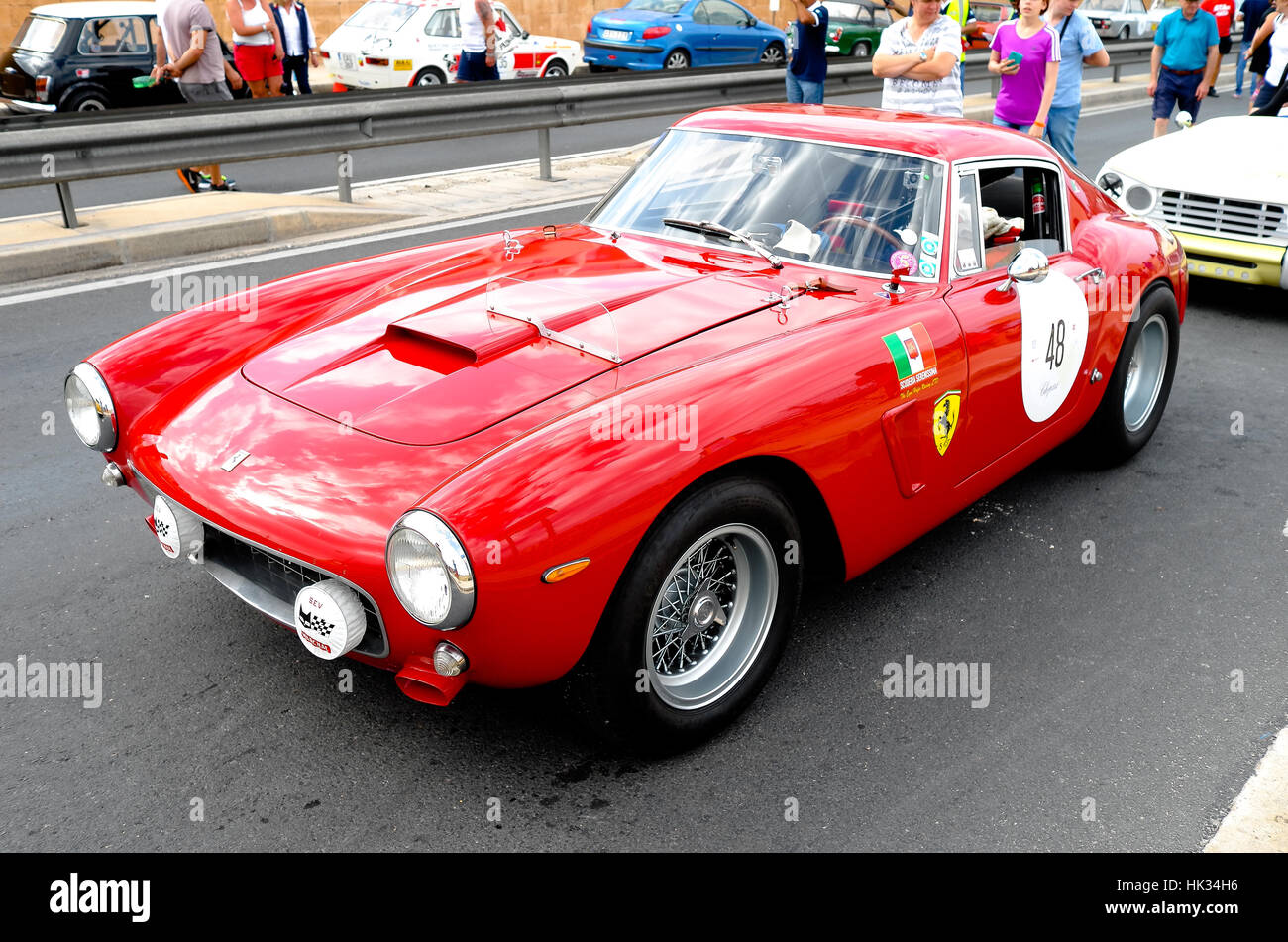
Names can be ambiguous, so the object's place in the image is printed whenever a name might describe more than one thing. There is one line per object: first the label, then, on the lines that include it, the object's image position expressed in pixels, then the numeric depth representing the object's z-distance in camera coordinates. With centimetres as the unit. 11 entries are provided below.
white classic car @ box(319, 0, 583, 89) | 1513
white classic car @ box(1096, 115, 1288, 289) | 687
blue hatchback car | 1808
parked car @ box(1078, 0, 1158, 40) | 2573
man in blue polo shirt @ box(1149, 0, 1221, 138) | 1090
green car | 2269
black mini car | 1323
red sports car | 258
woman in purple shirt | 753
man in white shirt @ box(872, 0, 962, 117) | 641
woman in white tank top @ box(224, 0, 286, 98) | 1001
